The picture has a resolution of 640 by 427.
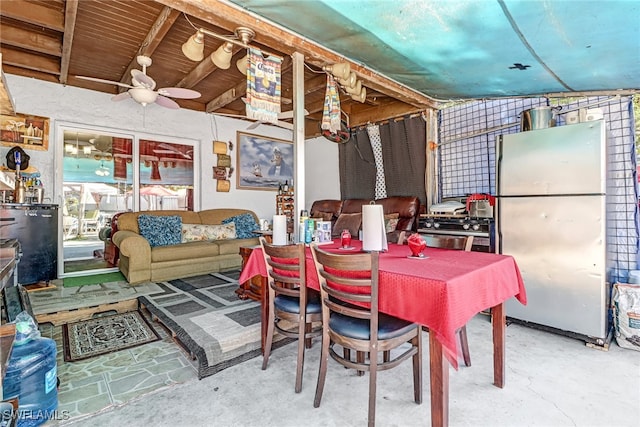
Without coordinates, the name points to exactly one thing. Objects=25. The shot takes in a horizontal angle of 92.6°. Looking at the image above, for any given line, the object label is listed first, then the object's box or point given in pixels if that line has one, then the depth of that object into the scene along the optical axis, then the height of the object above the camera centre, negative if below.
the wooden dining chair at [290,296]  1.88 -0.59
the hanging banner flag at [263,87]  2.76 +1.15
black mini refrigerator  3.43 -0.28
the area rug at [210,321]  2.19 -0.95
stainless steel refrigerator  2.43 -0.10
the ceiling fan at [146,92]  3.10 +1.35
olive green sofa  3.86 -0.60
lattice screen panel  2.77 +0.65
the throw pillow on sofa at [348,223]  4.63 -0.21
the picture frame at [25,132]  3.94 +1.06
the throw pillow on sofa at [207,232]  4.70 -0.33
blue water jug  1.51 -0.86
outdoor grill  3.11 -0.16
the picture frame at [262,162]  6.22 +1.03
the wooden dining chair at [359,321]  1.50 -0.61
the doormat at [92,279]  3.95 -0.93
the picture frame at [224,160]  5.86 +0.97
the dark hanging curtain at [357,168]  5.18 +0.75
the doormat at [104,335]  2.41 -1.09
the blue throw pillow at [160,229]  4.32 -0.27
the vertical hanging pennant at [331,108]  3.18 +1.08
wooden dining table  1.32 -0.42
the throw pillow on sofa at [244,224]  5.23 -0.24
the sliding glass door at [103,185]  4.51 +0.43
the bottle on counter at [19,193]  3.62 +0.22
